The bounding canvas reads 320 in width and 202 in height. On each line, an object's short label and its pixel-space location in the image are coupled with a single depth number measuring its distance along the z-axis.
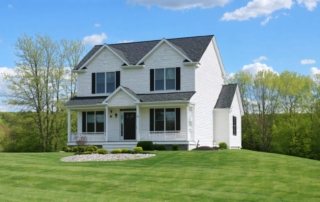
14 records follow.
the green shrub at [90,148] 28.86
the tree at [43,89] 48.75
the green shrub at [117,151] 27.37
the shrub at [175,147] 29.80
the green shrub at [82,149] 29.37
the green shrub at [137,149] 27.06
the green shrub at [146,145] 29.70
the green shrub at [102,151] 27.39
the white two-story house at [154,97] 31.47
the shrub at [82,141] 28.91
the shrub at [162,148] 29.88
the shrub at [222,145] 32.72
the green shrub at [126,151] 27.13
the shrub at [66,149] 31.76
